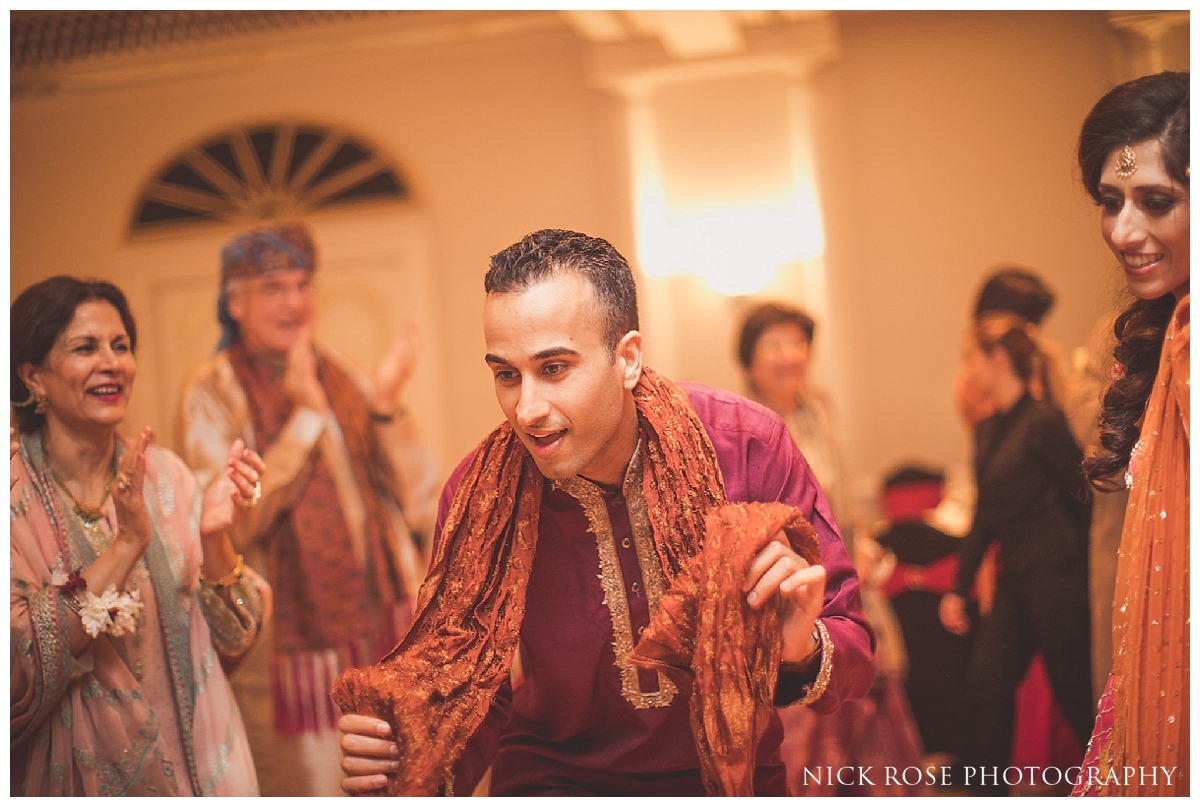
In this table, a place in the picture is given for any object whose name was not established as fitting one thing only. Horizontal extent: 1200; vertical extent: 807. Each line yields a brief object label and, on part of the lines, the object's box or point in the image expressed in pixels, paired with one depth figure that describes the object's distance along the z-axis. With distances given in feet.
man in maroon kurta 6.43
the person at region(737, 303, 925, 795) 11.51
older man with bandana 10.89
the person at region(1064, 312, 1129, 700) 9.63
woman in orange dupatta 6.64
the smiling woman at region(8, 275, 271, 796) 7.63
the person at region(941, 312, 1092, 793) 10.66
